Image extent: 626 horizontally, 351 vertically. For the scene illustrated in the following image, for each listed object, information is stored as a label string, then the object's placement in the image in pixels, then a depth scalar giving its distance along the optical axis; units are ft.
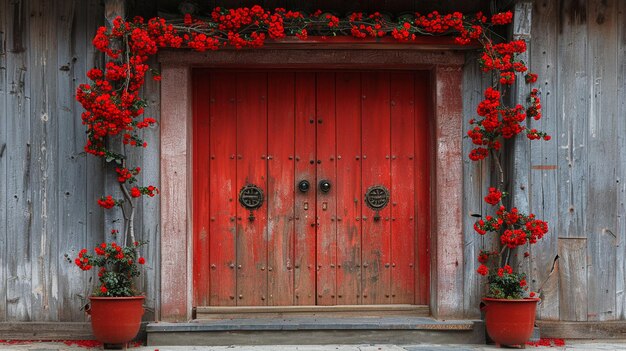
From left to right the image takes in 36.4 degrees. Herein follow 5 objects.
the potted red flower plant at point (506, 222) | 23.98
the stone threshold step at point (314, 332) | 24.39
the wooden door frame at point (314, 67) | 25.16
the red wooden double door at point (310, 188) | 26.18
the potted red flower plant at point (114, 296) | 23.36
